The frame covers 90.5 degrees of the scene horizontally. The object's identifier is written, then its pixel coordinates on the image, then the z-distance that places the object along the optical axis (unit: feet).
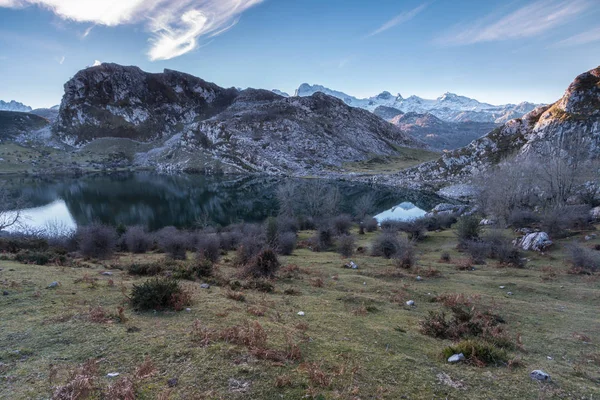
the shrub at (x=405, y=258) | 75.80
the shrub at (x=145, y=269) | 55.36
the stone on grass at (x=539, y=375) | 23.50
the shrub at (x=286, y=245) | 102.62
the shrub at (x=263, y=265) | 60.95
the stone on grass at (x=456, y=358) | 26.09
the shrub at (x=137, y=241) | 105.29
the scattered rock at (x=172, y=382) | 19.26
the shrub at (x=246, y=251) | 72.54
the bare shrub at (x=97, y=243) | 83.30
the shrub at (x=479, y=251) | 86.69
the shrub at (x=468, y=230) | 109.94
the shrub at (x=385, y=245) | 95.64
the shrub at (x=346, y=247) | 100.89
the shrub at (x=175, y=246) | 87.90
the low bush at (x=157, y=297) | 34.09
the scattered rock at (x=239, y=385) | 19.20
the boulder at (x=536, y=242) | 93.35
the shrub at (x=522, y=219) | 130.62
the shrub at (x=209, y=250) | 80.28
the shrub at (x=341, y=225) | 142.84
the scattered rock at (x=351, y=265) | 77.74
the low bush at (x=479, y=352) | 26.32
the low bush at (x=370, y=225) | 160.97
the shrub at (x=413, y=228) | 130.11
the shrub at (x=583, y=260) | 71.07
